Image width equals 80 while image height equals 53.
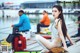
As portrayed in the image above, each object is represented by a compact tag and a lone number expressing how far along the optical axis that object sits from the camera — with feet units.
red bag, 12.90
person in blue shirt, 12.92
